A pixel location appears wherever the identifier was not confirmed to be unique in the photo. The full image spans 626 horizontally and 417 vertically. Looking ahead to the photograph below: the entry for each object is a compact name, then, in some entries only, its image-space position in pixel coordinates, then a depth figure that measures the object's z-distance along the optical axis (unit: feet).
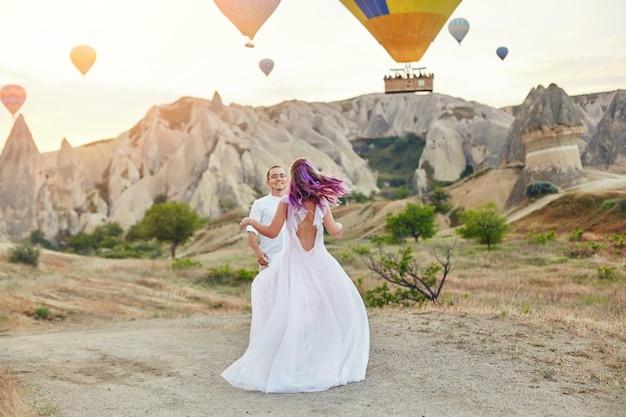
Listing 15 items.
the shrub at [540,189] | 146.41
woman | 22.75
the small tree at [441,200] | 194.71
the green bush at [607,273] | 64.23
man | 26.40
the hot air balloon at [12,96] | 212.84
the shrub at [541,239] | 99.14
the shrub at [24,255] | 92.58
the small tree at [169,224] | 151.74
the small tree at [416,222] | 132.46
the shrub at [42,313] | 60.49
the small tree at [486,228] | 100.63
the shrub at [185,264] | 96.18
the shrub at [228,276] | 81.61
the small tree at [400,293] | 43.62
